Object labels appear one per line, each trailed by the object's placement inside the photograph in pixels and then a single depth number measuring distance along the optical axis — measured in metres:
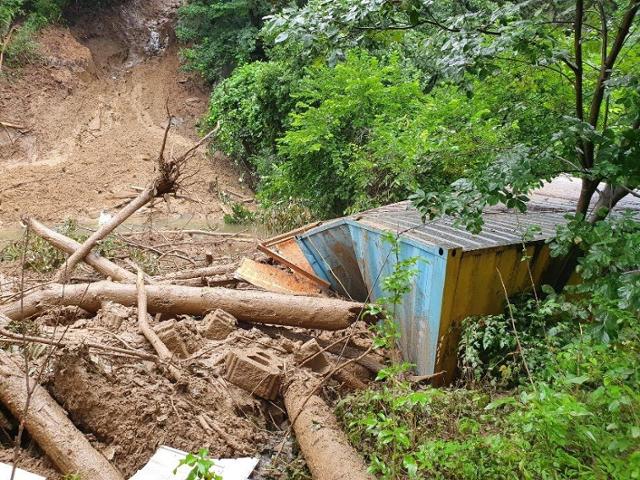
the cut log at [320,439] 3.45
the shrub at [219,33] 18.39
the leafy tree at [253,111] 14.15
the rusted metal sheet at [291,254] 6.53
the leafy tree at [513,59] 3.08
